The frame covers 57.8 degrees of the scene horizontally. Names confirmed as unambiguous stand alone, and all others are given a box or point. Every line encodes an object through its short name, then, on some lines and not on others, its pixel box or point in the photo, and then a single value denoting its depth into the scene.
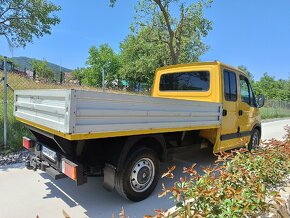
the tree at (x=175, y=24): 14.92
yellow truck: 3.01
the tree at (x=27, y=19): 7.87
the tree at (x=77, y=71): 78.69
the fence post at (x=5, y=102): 6.18
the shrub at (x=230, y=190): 2.39
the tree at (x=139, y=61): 26.27
